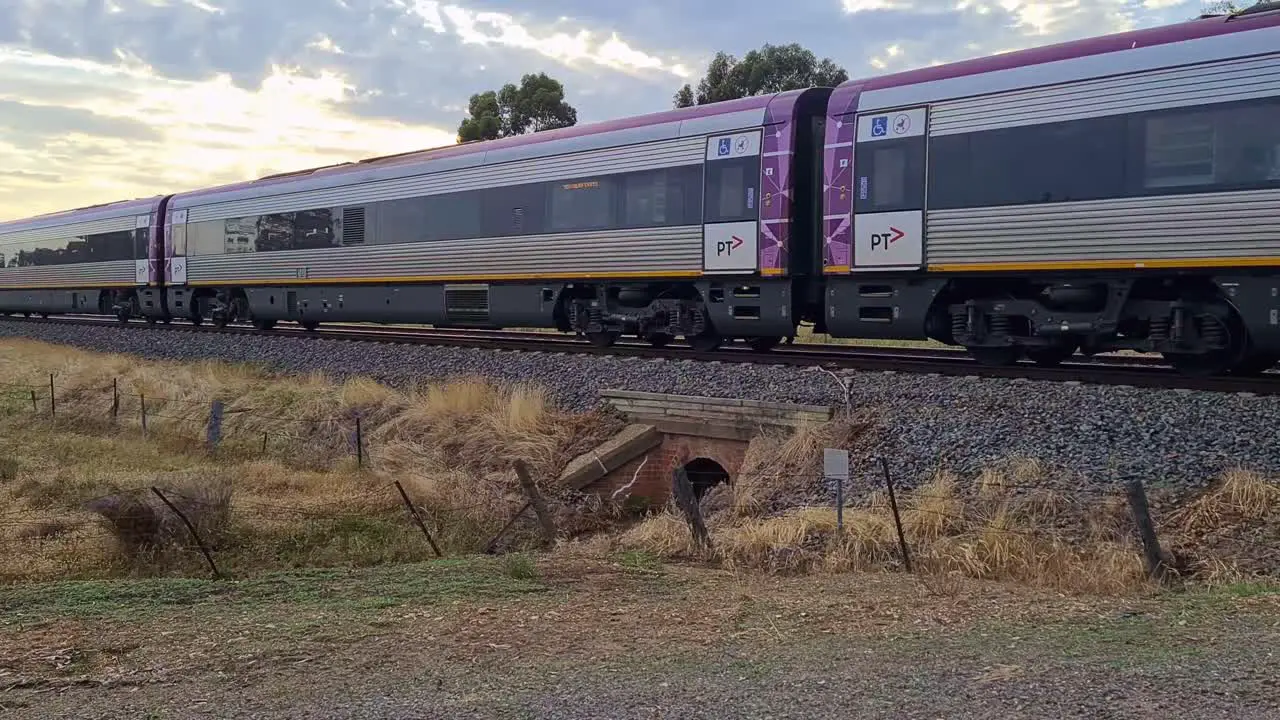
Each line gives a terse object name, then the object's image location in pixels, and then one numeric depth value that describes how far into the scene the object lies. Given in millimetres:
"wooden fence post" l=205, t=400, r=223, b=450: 15102
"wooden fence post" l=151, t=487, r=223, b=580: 8438
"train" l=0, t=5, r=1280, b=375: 10188
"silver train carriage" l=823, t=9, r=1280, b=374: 9977
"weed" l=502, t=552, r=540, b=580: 7879
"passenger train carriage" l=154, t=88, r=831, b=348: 13680
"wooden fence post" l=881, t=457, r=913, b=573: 7957
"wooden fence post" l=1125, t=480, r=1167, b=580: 7145
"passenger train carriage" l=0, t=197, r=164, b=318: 27752
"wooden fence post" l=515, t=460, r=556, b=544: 9594
